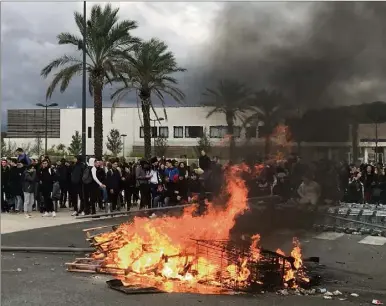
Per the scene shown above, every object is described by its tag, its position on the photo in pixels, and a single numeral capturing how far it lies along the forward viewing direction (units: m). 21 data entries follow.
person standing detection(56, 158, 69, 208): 12.09
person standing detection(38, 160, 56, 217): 11.77
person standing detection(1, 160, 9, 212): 11.95
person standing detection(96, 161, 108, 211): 11.87
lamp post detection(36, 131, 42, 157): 53.81
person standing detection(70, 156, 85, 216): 11.78
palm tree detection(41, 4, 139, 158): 18.22
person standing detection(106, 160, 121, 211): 12.03
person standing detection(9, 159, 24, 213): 11.98
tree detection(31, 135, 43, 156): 53.96
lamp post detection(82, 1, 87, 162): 17.15
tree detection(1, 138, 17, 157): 54.22
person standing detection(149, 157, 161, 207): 12.03
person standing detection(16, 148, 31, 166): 12.43
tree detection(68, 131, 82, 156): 53.50
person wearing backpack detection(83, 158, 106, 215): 11.55
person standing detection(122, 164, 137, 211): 12.63
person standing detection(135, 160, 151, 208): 12.07
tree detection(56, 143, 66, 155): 56.38
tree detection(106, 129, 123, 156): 41.38
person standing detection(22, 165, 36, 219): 11.55
